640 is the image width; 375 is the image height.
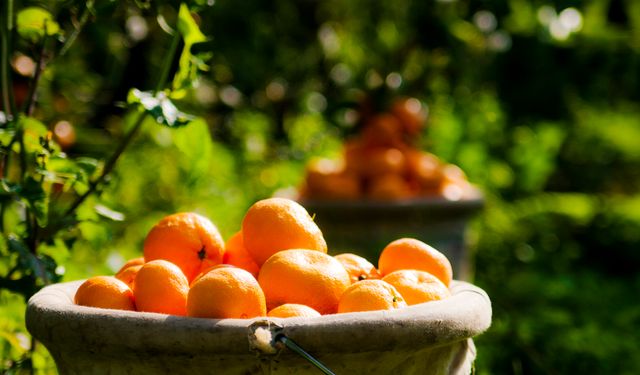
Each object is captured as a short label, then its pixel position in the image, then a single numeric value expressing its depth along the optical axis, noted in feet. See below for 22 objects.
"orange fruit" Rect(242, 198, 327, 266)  5.13
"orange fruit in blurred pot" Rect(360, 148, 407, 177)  10.13
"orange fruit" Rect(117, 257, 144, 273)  5.32
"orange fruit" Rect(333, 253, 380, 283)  5.22
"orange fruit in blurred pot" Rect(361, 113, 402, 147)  10.53
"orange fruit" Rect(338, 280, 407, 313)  4.82
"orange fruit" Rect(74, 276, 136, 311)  4.92
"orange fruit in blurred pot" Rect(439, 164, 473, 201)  10.11
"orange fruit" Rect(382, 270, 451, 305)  5.00
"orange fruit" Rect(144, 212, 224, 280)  5.21
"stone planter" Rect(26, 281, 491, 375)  4.62
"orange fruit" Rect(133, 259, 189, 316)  4.90
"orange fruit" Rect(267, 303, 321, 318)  4.79
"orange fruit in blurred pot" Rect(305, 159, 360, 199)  9.96
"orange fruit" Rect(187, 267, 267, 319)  4.74
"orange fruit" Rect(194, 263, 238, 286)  4.92
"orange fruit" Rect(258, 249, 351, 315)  4.93
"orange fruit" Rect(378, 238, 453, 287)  5.26
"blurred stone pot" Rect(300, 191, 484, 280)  9.53
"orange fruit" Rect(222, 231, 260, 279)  5.21
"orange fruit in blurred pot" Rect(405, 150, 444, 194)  10.10
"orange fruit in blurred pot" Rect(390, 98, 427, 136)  15.20
